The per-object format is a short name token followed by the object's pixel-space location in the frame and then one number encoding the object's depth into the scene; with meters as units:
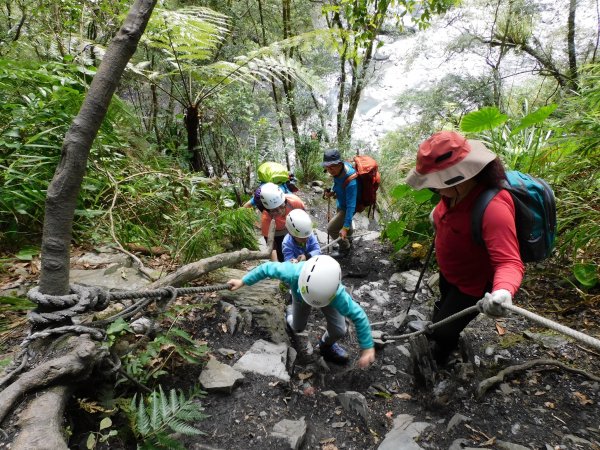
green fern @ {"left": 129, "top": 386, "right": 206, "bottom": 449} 1.43
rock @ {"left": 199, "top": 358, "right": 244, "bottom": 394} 2.06
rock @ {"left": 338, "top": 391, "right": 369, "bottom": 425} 2.31
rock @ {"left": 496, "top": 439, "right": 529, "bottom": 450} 1.89
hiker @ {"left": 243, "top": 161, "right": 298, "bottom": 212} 4.31
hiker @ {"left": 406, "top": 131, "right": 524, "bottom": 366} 1.76
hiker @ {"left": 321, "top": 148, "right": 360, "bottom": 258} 4.42
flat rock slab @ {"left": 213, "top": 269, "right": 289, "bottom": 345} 2.81
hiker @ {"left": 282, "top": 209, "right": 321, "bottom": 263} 3.39
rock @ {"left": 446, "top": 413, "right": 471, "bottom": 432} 2.14
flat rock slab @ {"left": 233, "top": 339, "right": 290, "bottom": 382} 2.34
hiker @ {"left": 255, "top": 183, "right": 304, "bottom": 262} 3.69
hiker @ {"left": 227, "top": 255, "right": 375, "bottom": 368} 2.38
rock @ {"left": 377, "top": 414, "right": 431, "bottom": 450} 1.99
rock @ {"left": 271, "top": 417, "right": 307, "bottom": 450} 1.88
